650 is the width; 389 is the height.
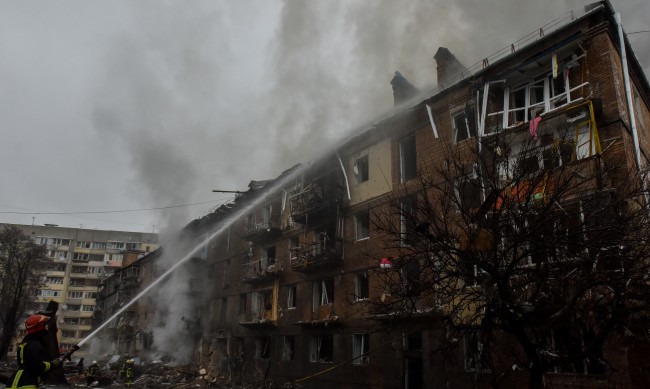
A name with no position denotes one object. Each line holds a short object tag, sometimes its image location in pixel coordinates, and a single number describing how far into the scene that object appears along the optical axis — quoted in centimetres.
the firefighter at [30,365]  607
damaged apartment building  1326
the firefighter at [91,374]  2833
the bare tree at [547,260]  813
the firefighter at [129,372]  2987
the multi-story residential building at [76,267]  8125
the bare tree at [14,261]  4588
